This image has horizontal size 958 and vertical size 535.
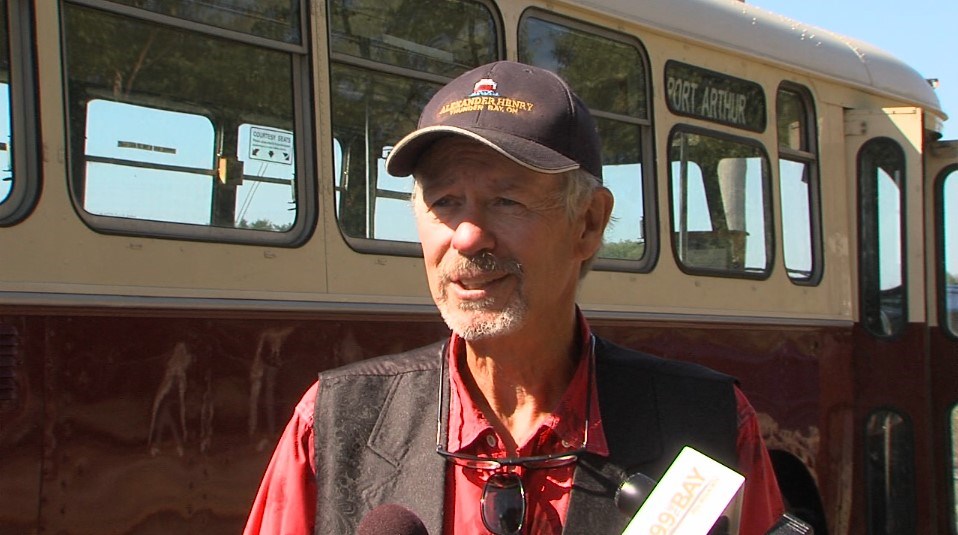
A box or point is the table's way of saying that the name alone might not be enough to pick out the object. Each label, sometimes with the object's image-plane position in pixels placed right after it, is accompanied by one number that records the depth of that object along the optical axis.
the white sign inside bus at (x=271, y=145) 3.55
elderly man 1.80
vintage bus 3.02
